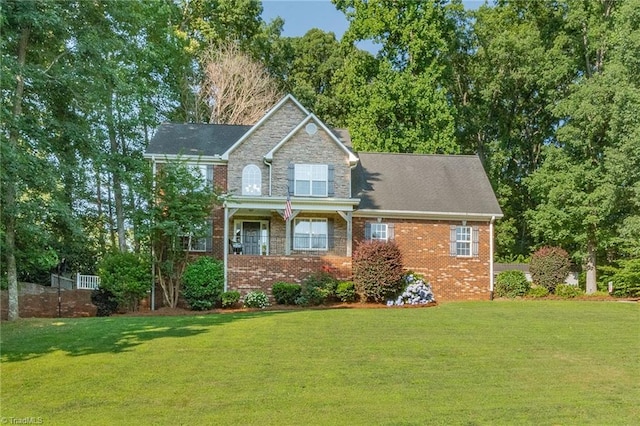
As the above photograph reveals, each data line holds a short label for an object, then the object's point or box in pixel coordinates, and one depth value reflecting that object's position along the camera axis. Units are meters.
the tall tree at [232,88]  34.03
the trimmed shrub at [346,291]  20.61
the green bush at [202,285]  19.86
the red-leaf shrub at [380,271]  20.11
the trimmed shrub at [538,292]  23.06
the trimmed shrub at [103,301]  19.33
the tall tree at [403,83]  32.25
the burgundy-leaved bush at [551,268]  23.98
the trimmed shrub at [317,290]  20.38
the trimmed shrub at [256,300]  20.20
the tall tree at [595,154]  24.44
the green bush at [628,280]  24.30
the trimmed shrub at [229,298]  20.16
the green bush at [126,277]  19.16
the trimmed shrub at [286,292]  20.55
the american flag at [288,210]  20.83
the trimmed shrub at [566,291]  23.06
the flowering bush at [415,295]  19.73
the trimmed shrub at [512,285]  23.45
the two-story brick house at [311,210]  21.62
